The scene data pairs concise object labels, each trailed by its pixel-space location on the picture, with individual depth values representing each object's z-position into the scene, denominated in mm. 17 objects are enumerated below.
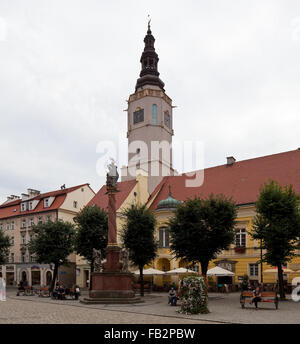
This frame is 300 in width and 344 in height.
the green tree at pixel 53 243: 38125
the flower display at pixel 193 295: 18281
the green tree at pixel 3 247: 49031
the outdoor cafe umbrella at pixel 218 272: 32594
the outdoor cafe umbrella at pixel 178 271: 33781
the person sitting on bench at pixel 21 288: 35031
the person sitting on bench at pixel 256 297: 20438
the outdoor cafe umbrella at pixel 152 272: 36875
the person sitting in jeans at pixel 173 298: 23041
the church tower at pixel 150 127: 57562
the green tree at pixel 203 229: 30000
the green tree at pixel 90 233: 36094
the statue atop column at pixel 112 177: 26828
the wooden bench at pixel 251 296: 20052
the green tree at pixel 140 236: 33844
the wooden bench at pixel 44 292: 32644
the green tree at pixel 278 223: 26578
